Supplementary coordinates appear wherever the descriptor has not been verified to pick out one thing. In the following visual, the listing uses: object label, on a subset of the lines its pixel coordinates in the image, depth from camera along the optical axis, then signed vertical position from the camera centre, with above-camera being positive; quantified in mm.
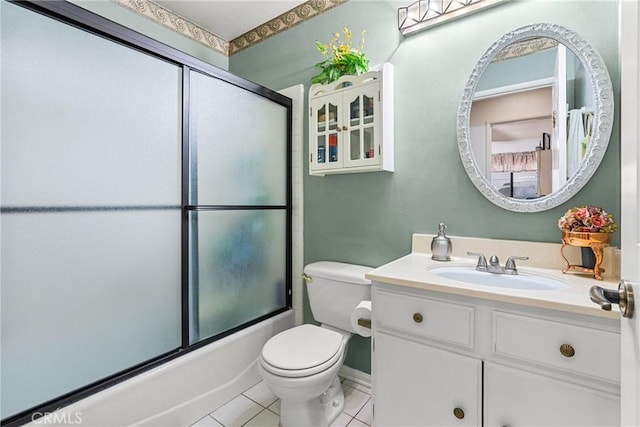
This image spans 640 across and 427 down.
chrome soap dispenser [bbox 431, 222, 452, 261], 1463 -187
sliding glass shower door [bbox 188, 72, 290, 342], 1600 +25
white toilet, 1315 -668
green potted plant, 1726 +858
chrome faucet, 1267 -240
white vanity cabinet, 857 -505
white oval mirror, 1203 +396
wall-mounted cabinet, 1632 +489
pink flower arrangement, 1109 -43
